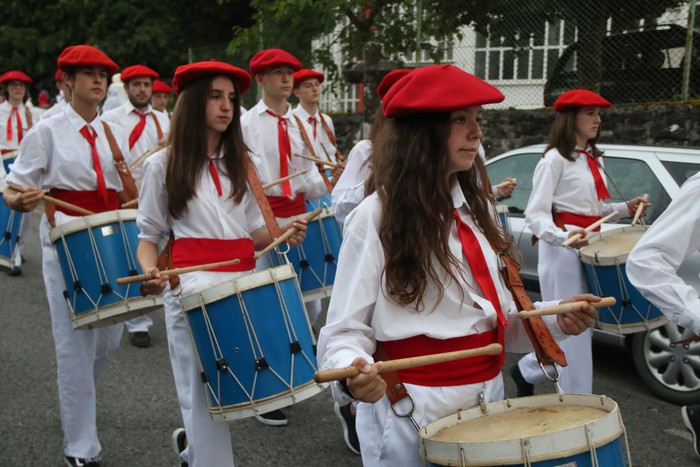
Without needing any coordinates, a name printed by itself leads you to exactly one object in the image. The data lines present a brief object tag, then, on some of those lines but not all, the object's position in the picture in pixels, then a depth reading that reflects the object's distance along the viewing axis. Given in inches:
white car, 217.0
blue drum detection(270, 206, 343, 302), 241.4
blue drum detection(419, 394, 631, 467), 83.8
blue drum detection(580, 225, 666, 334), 190.1
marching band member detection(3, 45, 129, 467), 181.9
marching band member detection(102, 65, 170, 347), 350.3
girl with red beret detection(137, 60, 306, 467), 149.9
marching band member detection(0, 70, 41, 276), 490.3
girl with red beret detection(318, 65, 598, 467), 98.3
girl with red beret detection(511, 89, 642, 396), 204.1
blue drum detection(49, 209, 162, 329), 177.6
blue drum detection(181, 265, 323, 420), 138.8
